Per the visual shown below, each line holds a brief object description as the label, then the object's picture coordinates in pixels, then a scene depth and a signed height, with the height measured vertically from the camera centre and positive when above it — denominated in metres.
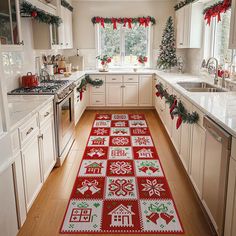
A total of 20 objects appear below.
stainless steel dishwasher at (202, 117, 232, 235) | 1.87 -0.81
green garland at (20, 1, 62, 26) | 3.26 +0.59
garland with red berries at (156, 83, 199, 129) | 2.63 -0.55
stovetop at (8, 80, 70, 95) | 3.27 -0.35
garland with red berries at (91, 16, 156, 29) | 6.42 +0.89
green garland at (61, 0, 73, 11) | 5.32 +1.10
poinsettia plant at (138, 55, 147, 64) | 6.56 +0.01
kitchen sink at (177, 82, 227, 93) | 3.72 -0.39
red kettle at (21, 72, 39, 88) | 3.72 -0.27
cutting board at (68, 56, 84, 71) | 6.53 -0.02
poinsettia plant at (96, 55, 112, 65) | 6.47 +0.02
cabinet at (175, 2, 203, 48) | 4.89 +0.61
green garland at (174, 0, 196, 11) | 5.09 +1.08
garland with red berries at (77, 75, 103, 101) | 5.33 -0.48
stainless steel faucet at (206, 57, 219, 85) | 3.78 -0.26
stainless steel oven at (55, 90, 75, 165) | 3.39 -0.85
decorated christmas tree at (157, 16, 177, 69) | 6.03 +0.26
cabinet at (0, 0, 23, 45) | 2.53 +0.36
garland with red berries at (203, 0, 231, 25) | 3.70 +0.70
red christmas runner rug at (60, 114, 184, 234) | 2.34 -1.34
